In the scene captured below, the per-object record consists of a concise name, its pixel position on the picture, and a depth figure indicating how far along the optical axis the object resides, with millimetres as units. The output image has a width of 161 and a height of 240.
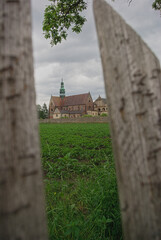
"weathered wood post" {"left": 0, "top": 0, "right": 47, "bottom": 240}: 609
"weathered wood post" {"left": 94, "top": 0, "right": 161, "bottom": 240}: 766
